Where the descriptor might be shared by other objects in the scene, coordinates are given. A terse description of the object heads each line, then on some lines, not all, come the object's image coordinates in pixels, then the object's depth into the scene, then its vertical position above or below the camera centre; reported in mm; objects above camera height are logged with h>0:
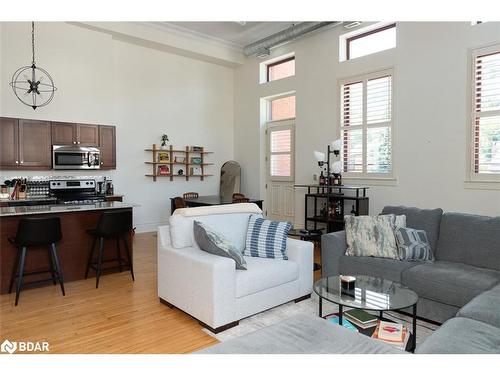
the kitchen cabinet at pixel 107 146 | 6473 +497
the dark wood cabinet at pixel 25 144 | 5488 +456
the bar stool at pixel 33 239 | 3426 -674
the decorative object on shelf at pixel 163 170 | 7648 +49
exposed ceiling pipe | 6348 +2688
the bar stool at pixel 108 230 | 3920 -671
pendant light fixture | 5676 +1455
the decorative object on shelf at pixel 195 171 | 8195 +30
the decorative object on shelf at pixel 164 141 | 7609 +684
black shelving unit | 5680 -533
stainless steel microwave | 5930 +259
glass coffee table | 2311 -884
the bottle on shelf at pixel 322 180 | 6137 -134
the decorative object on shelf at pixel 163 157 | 7625 +335
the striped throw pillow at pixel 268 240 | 3422 -675
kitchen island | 3662 -774
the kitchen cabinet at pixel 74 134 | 5957 +671
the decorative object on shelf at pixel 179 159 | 7913 +303
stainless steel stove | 5922 -332
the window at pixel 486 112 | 4598 +816
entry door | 7621 +54
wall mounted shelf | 7571 +221
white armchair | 2748 -938
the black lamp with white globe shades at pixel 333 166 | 5875 +103
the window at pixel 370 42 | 5797 +2281
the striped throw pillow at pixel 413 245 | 3268 -685
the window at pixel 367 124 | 5773 +835
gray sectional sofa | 2744 -826
